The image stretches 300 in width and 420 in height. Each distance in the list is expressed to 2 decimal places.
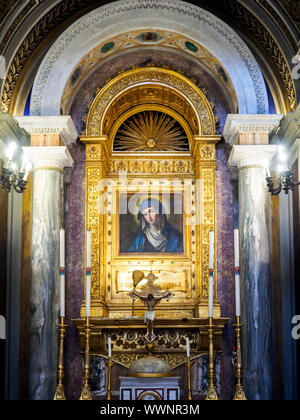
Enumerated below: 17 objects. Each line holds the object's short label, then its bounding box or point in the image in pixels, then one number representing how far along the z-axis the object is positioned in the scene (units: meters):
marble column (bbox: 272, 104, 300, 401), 9.79
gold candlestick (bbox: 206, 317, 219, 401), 7.04
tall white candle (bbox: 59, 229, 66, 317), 7.29
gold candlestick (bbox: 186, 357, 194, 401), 7.19
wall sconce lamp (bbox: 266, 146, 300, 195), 7.62
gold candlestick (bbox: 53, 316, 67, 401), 7.09
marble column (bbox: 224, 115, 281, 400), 9.56
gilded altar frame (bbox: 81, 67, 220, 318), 11.34
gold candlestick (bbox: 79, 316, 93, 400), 7.02
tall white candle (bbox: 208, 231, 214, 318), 7.43
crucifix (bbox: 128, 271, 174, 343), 9.84
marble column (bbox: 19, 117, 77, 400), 9.62
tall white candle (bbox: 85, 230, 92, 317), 7.30
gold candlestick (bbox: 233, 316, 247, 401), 7.14
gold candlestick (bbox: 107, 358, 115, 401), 7.20
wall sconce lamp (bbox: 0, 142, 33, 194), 7.55
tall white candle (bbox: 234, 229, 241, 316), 7.45
